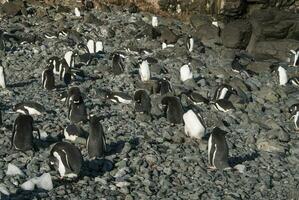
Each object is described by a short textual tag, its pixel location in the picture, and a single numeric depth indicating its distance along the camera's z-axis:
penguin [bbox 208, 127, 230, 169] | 9.24
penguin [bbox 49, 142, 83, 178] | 8.17
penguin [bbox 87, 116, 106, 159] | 9.01
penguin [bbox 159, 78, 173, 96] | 12.98
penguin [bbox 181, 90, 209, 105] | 12.85
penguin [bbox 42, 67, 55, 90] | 12.98
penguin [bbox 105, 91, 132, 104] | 12.25
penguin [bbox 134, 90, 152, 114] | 11.58
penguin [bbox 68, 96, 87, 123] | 10.72
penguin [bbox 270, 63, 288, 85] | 15.78
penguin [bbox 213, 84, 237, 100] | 13.17
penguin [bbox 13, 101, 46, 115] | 10.86
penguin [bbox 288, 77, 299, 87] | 15.83
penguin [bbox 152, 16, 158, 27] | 21.33
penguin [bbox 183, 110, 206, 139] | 10.40
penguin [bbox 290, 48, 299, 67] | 18.19
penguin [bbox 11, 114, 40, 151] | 8.95
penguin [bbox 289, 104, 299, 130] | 12.20
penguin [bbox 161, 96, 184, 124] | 11.10
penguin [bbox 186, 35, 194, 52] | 18.34
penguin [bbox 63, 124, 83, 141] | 9.67
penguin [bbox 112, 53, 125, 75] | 14.60
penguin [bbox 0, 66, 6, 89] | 12.79
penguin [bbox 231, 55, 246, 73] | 16.40
